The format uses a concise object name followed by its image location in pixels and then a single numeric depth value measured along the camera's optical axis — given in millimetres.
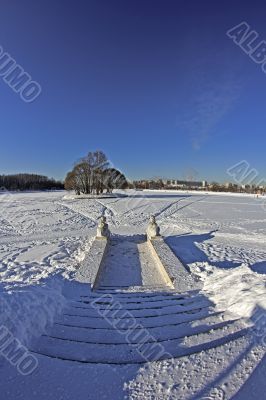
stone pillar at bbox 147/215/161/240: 12352
